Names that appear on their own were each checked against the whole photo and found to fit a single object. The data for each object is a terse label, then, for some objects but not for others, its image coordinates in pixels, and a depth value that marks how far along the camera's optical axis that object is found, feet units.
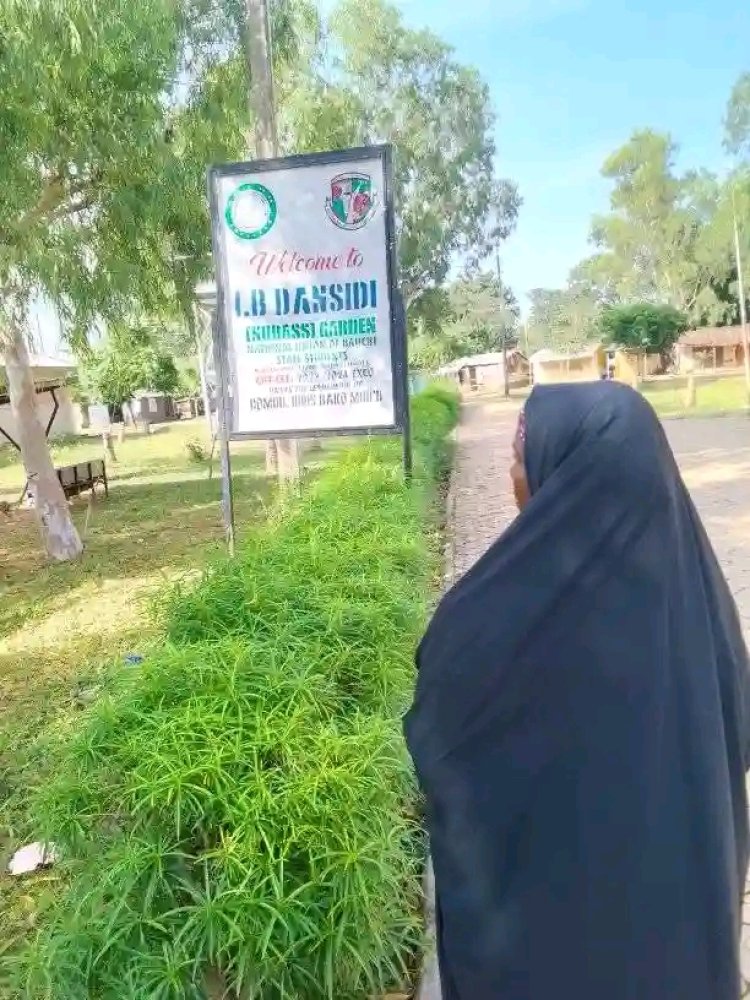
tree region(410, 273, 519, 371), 101.09
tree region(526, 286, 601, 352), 211.20
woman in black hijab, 3.73
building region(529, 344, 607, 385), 139.57
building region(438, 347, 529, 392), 187.89
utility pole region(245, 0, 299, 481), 20.25
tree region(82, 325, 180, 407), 75.97
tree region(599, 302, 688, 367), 128.16
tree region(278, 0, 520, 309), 74.95
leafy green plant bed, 4.88
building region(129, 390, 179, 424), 127.75
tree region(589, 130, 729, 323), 143.95
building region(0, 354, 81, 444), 33.32
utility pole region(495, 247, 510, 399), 138.00
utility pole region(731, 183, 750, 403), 85.36
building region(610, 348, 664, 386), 119.53
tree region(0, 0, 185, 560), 18.54
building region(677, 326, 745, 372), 147.33
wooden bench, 37.40
